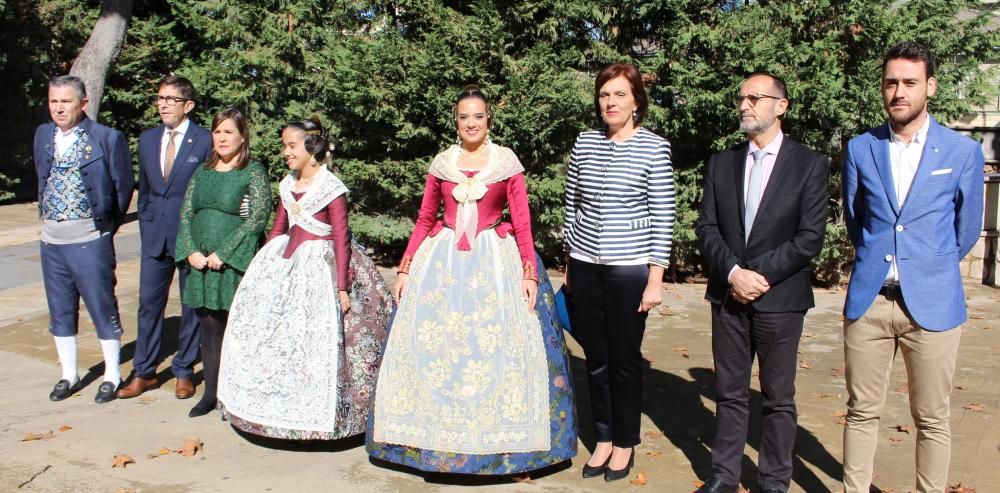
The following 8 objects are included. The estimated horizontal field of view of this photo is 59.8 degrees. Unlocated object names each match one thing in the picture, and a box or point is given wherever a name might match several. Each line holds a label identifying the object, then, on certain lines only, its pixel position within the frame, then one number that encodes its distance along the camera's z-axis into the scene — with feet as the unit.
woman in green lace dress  16.56
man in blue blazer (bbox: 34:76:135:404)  17.71
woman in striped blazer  13.02
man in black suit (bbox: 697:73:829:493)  12.03
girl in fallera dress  14.62
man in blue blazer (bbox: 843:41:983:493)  11.28
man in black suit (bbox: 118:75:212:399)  17.99
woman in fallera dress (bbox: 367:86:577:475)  13.10
